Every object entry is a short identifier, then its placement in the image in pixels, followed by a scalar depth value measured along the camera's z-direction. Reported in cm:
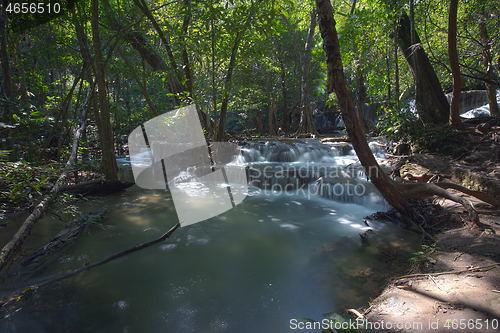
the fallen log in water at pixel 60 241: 324
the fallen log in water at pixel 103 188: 561
